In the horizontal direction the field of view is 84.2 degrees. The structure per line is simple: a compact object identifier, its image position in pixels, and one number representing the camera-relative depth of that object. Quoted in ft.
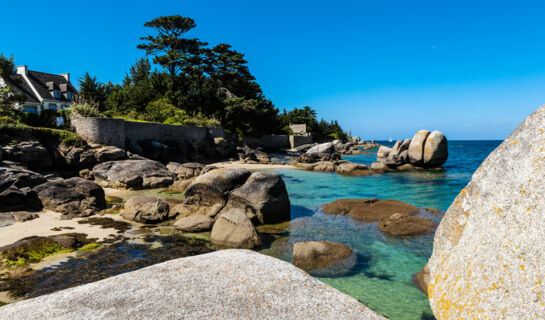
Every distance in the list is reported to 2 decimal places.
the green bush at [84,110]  76.79
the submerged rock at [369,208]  41.96
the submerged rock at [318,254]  25.40
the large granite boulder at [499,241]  7.24
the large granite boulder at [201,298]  8.87
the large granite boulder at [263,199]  38.60
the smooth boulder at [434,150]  105.29
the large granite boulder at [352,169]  94.01
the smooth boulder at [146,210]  37.32
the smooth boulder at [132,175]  61.05
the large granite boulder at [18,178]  40.16
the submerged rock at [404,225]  33.65
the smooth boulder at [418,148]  106.42
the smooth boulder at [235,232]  29.73
